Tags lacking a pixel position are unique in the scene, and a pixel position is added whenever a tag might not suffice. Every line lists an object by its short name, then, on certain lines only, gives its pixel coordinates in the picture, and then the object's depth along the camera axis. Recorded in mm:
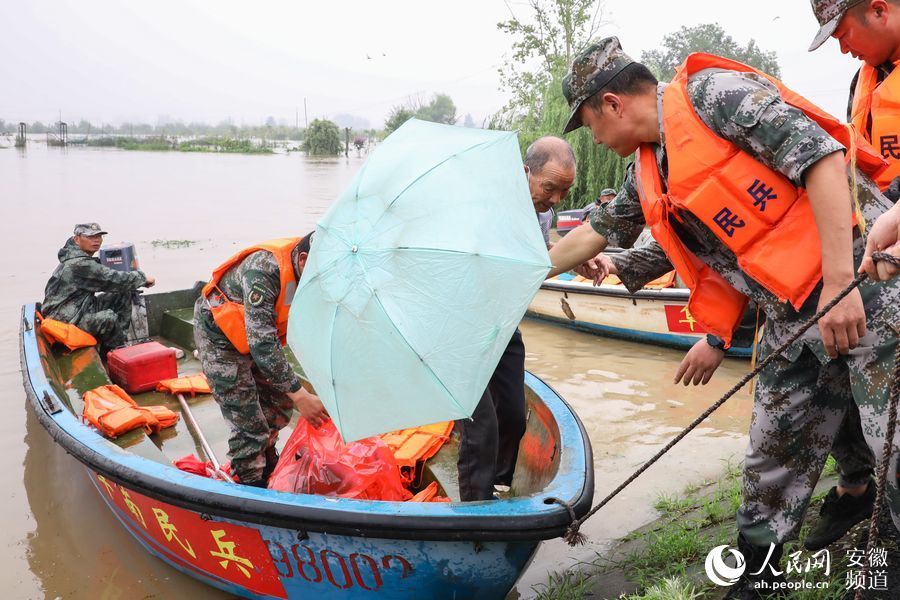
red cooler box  5719
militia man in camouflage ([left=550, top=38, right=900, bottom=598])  1924
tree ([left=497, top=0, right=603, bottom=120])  20828
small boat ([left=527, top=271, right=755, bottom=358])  7055
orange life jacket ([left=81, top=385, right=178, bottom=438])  4469
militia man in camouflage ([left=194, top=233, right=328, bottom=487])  3213
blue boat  2615
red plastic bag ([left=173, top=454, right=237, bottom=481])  3766
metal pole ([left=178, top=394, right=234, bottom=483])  3761
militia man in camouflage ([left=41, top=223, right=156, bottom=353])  6098
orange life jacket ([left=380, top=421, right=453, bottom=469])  4203
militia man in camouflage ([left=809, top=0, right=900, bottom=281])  2225
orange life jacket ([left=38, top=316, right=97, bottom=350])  5680
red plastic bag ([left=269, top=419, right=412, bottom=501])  3459
